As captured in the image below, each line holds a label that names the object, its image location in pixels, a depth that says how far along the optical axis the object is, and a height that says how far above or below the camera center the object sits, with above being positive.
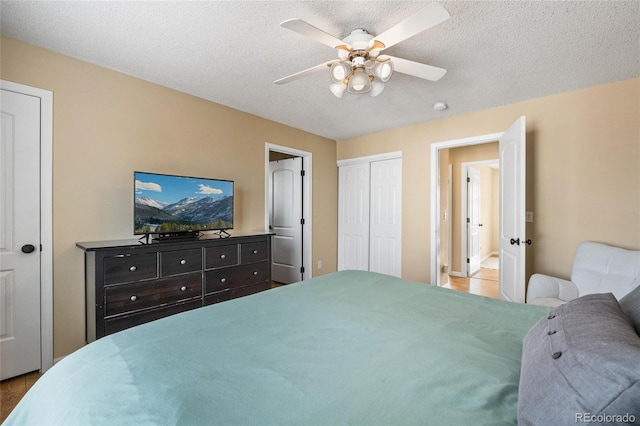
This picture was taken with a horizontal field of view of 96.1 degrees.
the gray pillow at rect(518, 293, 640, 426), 0.54 -0.34
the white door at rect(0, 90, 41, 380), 2.01 -0.13
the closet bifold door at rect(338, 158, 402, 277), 4.32 -0.01
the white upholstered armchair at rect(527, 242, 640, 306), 2.14 -0.51
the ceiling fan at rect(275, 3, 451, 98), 1.59 +0.99
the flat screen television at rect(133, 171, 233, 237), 2.38 +0.10
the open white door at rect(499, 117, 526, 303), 2.68 +0.02
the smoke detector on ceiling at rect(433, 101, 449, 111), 3.19 +1.23
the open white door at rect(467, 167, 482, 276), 5.37 -0.12
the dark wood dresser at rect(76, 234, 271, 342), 2.07 -0.51
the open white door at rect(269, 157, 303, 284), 4.53 -0.05
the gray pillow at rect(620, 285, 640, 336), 0.81 -0.29
